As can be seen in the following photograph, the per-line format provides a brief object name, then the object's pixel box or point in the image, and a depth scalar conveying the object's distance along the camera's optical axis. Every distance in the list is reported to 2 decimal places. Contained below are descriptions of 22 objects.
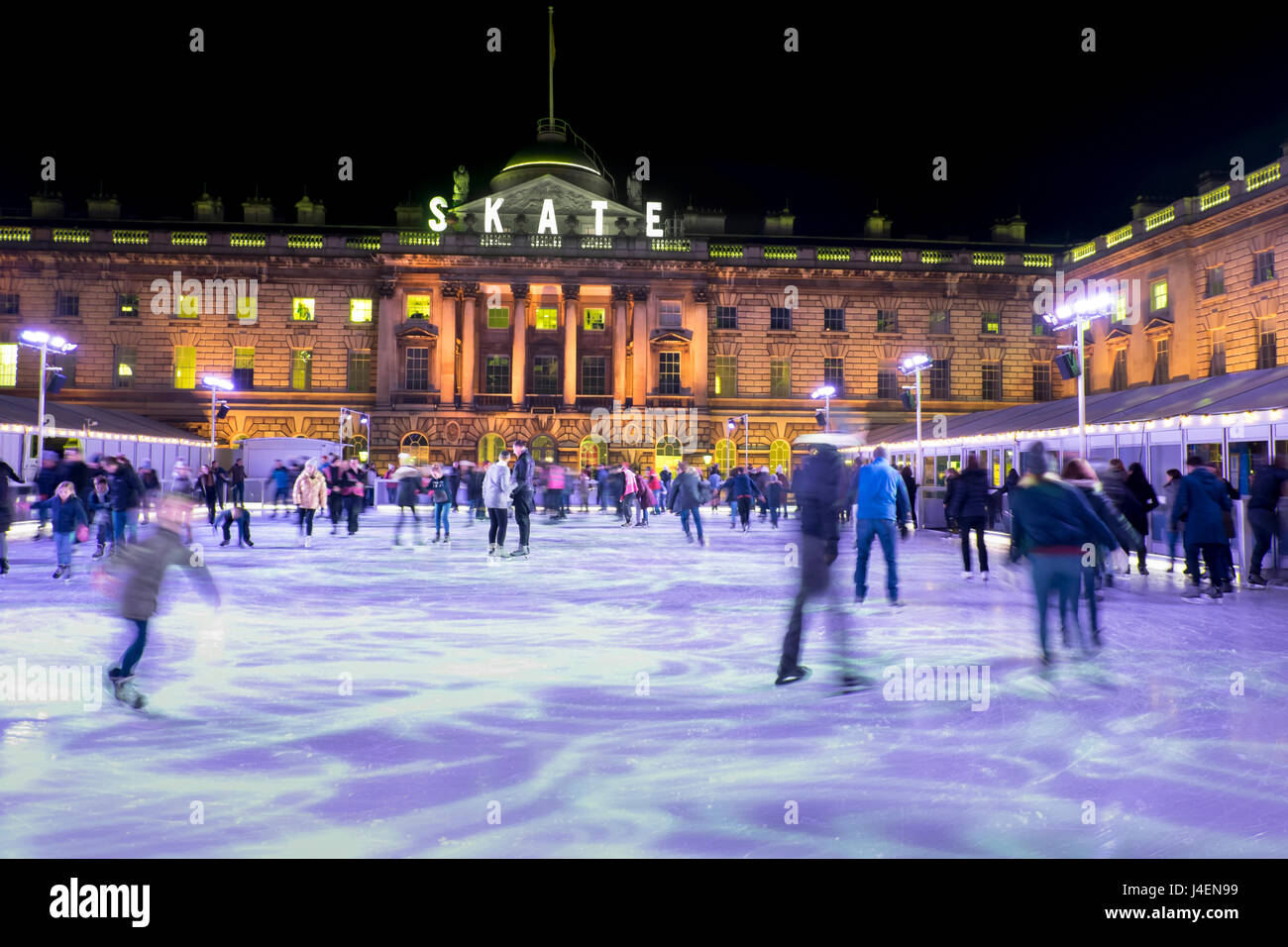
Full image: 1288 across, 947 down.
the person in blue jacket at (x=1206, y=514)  10.44
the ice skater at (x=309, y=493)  17.06
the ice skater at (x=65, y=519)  11.48
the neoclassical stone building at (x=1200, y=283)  31.58
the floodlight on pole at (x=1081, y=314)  16.58
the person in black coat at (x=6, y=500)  11.14
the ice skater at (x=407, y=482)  20.67
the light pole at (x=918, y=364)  27.48
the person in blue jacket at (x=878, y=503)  9.60
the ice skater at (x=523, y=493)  15.05
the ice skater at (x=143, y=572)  5.43
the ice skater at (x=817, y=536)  6.11
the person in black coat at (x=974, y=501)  12.06
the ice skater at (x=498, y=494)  14.93
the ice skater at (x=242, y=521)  16.53
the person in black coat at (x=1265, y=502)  11.33
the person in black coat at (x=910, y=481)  21.98
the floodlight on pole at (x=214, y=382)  33.59
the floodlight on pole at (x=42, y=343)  22.81
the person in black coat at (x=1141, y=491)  12.45
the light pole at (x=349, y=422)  37.56
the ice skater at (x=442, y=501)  18.80
